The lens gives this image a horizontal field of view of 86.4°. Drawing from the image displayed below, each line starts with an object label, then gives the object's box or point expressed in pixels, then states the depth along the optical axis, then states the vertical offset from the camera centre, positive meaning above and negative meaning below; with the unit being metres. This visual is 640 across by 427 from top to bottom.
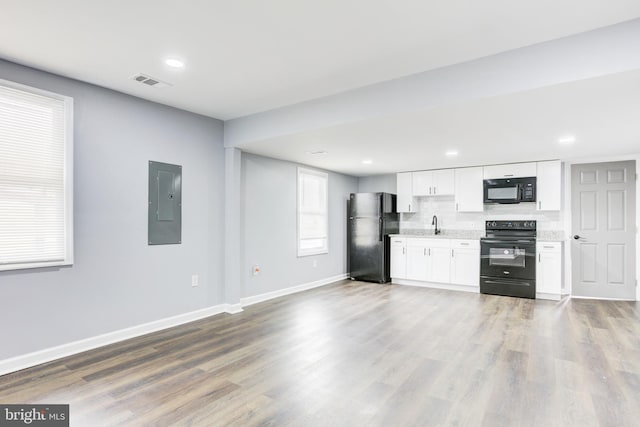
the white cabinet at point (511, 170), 5.35 +0.71
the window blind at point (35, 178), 2.66 +0.31
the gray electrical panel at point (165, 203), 3.59 +0.13
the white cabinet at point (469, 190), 5.79 +0.43
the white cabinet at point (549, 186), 5.17 +0.45
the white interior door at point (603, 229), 4.97 -0.22
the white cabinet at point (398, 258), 6.27 -0.79
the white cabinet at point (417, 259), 6.03 -0.80
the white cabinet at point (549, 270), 5.00 -0.82
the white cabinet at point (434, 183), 6.08 +0.59
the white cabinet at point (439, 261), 5.80 -0.80
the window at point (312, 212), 5.81 +0.05
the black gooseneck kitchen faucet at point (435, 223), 6.40 -0.15
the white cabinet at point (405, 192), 6.47 +0.43
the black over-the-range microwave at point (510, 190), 5.32 +0.40
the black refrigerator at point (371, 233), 6.38 -0.36
